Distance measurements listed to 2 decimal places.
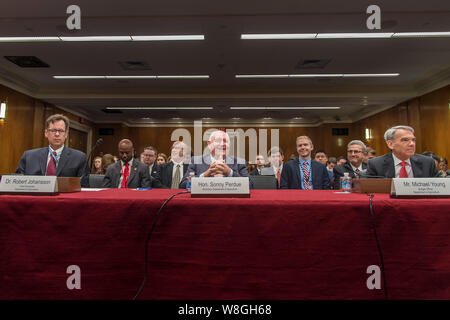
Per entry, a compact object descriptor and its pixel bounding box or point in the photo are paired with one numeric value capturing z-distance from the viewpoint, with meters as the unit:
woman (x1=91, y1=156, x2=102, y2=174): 6.29
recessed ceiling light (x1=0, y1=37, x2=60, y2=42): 4.57
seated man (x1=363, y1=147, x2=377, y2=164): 5.35
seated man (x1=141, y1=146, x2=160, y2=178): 4.58
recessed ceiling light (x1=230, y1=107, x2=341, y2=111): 8.75
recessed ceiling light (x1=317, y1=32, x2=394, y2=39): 4.35
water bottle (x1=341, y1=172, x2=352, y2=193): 1.52
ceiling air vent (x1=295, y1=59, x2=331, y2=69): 5.38
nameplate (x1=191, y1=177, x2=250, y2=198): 1.08
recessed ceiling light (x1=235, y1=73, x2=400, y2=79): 6.17
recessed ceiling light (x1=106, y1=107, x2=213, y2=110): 8.81
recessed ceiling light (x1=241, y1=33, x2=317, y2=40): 4.41
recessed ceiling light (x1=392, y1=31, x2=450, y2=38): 4.32
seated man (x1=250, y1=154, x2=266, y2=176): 4.93
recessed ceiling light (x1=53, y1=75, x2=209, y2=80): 6.33
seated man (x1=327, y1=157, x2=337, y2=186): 6.42
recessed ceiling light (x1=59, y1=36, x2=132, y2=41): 4.51
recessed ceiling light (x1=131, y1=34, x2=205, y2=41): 4.49
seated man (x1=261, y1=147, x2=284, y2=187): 4.29
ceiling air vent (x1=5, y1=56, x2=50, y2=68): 5.34
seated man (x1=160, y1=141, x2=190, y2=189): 4.47
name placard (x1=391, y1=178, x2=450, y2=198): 1.05
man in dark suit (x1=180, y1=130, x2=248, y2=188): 2.19
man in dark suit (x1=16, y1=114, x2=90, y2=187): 2.00
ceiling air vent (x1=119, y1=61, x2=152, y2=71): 5.56
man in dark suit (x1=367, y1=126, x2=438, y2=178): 1.92
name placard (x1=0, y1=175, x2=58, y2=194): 1.11
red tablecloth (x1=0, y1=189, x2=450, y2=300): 0.97
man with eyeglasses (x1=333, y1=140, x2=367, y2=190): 3.24
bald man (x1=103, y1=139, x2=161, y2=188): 3.14
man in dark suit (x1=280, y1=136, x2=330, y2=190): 2.81
